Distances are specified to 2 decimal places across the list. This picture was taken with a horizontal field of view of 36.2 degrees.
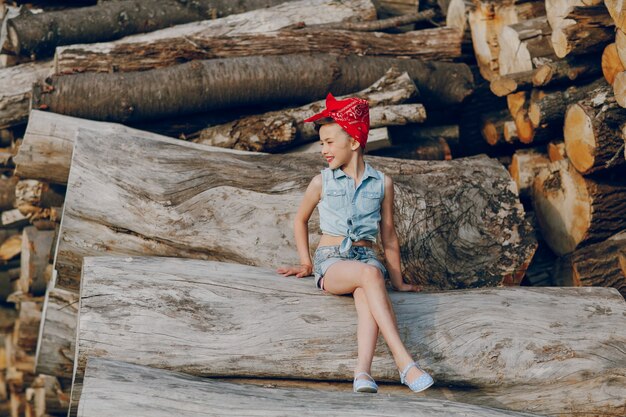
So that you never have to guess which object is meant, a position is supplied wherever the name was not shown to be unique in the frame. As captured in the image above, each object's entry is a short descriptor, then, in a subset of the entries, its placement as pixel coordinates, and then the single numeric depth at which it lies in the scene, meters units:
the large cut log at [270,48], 7.60
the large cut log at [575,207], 6.35
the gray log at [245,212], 5.78
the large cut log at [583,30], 6.05
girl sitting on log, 4.91
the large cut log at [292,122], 7.07
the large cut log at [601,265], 6.07
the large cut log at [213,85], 7.17
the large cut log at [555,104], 6.52
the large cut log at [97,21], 7.96
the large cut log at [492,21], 7.48
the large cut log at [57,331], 7.13
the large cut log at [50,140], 6.79
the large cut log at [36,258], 7.91
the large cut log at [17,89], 7.98
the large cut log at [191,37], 7.59
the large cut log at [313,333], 4.61
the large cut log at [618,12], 5.55
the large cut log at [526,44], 6.98
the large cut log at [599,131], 6.07
